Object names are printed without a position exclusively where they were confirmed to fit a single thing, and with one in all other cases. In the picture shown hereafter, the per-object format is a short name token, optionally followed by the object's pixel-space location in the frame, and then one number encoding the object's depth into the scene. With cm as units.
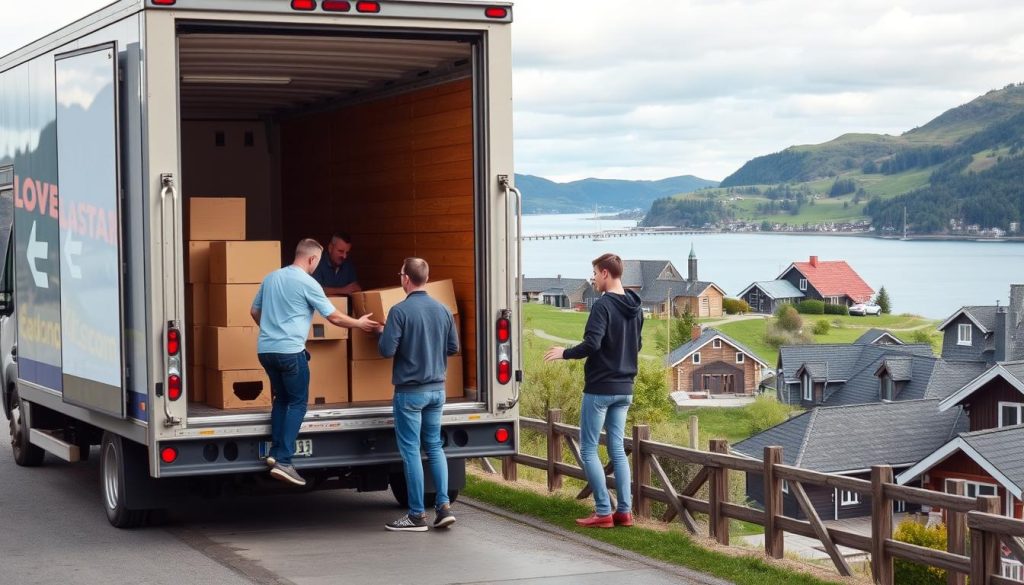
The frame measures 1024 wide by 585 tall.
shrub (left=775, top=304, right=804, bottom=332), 11888
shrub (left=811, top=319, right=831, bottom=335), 12175
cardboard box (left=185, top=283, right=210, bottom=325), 966
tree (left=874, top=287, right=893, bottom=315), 13975
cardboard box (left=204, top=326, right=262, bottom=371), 928
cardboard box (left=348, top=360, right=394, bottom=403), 965
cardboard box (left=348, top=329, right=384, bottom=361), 966
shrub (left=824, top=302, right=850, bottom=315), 13862
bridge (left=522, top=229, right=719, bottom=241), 17188
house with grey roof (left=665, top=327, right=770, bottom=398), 9531
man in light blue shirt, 869
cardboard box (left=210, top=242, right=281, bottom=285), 942
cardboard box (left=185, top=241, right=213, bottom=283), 977
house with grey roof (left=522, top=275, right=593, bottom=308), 14025
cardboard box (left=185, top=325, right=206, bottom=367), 959
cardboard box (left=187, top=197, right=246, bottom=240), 984
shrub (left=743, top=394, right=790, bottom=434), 7688
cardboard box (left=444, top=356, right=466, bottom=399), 987
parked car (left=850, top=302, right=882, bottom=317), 13900
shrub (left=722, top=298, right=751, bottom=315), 13762
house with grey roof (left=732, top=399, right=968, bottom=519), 5069
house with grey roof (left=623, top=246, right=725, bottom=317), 13288
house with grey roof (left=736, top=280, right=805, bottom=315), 13905
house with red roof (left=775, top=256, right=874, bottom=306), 14300
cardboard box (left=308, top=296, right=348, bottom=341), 949
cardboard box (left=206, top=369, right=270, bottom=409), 923
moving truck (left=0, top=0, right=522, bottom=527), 836
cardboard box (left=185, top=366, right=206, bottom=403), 955
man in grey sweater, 897
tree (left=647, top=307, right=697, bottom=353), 10300
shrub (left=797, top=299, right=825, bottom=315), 13859
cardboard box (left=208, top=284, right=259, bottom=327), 935
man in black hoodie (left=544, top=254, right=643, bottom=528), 922
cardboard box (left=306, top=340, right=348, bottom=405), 948
